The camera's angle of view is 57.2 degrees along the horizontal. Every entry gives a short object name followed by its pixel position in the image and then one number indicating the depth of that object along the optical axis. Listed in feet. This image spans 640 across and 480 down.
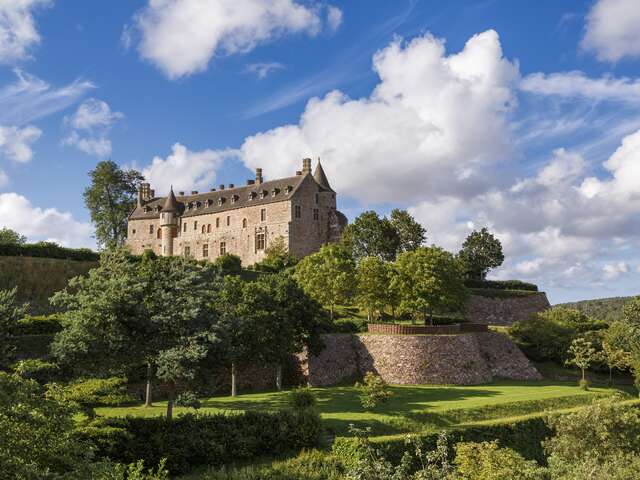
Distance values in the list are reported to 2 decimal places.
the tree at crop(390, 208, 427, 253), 245.65
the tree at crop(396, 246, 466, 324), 160.66
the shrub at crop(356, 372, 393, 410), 110.83
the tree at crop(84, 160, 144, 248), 272.92
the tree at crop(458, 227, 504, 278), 270.05
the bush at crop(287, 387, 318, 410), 105.70
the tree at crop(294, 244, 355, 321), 169.99
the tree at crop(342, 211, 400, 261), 240.73
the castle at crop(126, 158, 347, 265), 256.52
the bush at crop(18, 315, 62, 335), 118.83
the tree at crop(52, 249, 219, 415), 90.63
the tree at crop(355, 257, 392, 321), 166.91
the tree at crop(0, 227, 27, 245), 298.17
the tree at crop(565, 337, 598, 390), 151.43
